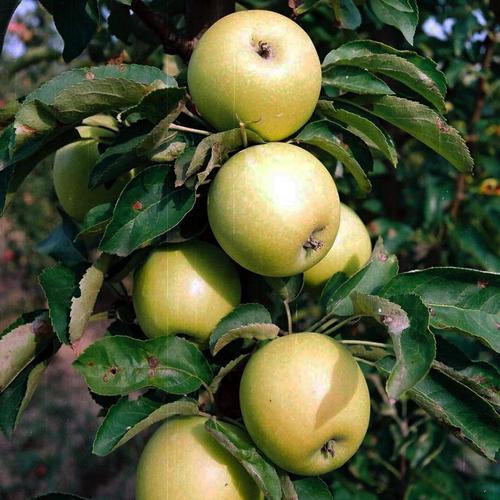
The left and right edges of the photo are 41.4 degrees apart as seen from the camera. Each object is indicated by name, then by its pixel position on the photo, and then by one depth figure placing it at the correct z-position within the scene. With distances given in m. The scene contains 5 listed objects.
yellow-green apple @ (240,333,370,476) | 0.77
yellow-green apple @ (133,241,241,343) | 0.86
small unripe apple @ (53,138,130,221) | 0.97
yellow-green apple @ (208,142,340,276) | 0.77
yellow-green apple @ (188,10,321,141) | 0.79
